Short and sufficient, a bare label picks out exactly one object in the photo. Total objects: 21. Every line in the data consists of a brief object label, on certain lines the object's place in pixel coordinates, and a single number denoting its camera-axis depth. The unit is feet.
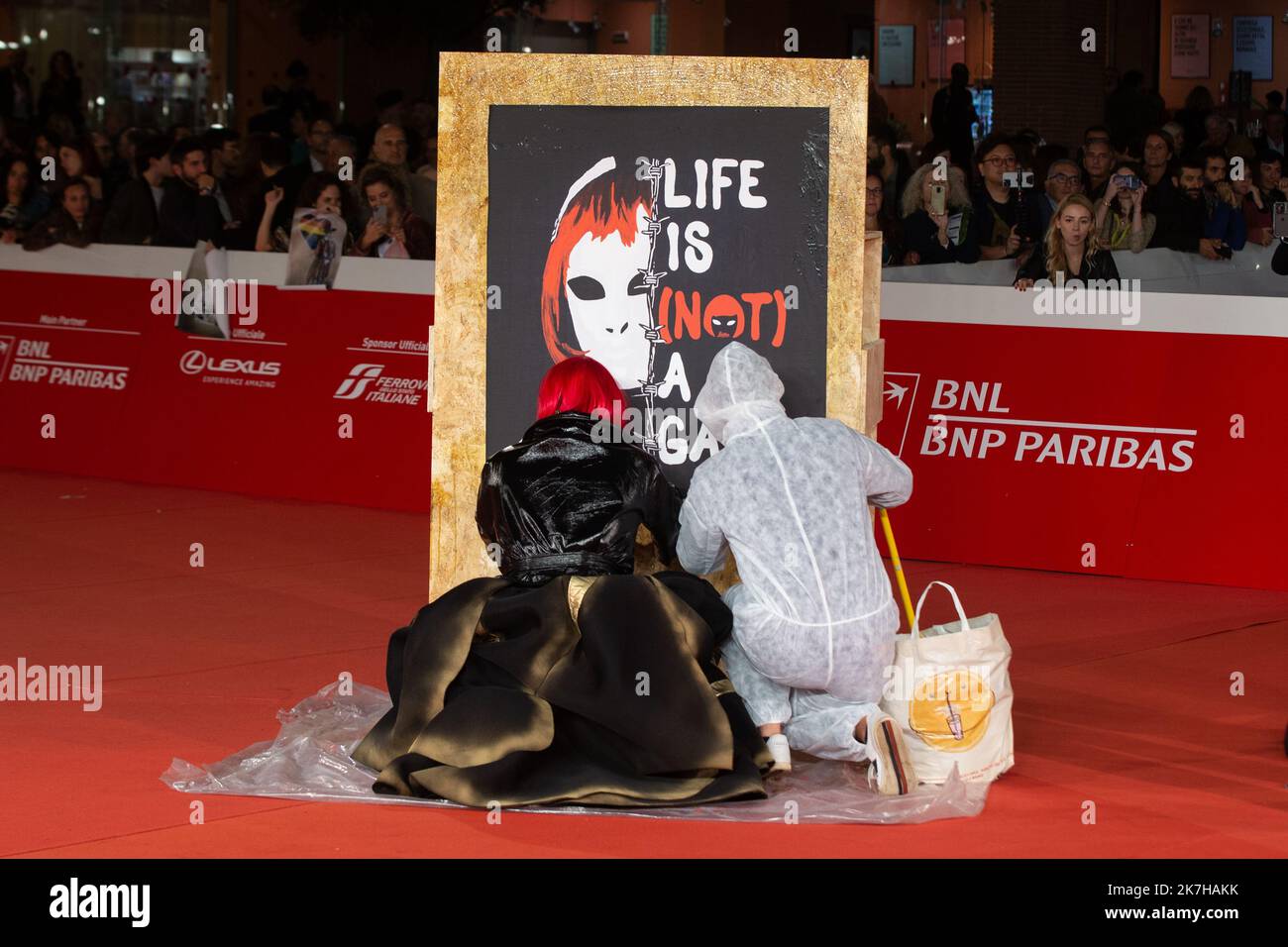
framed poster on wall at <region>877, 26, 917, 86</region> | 61.77
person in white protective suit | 18.58
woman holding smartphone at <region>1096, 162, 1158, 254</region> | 34.81
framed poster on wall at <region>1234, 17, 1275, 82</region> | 62.85
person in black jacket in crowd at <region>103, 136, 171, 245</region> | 40.68
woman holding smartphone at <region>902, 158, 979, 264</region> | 34.47
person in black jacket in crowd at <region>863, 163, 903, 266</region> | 34.53
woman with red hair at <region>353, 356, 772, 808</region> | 17.90
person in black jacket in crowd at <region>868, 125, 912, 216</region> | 39.42
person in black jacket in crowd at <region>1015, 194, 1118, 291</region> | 31.30
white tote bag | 18.42
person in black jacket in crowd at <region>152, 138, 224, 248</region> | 39.24
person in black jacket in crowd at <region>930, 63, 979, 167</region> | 50.90
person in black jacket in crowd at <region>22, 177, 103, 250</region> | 40.27
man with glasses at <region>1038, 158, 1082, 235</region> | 35.32
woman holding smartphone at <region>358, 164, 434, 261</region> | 36.63
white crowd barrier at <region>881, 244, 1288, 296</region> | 33.68
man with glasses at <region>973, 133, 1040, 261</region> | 34.30
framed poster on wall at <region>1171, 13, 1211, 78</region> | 64.34
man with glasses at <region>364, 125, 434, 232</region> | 38.34
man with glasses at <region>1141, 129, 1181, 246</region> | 35.96
